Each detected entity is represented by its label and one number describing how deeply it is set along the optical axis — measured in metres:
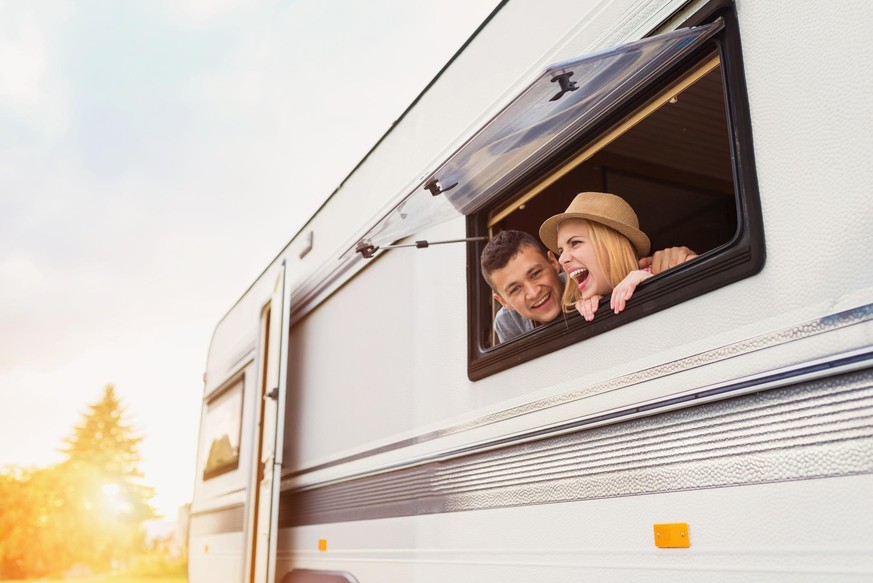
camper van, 1.49
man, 2.38
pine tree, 20.31
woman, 2.11
